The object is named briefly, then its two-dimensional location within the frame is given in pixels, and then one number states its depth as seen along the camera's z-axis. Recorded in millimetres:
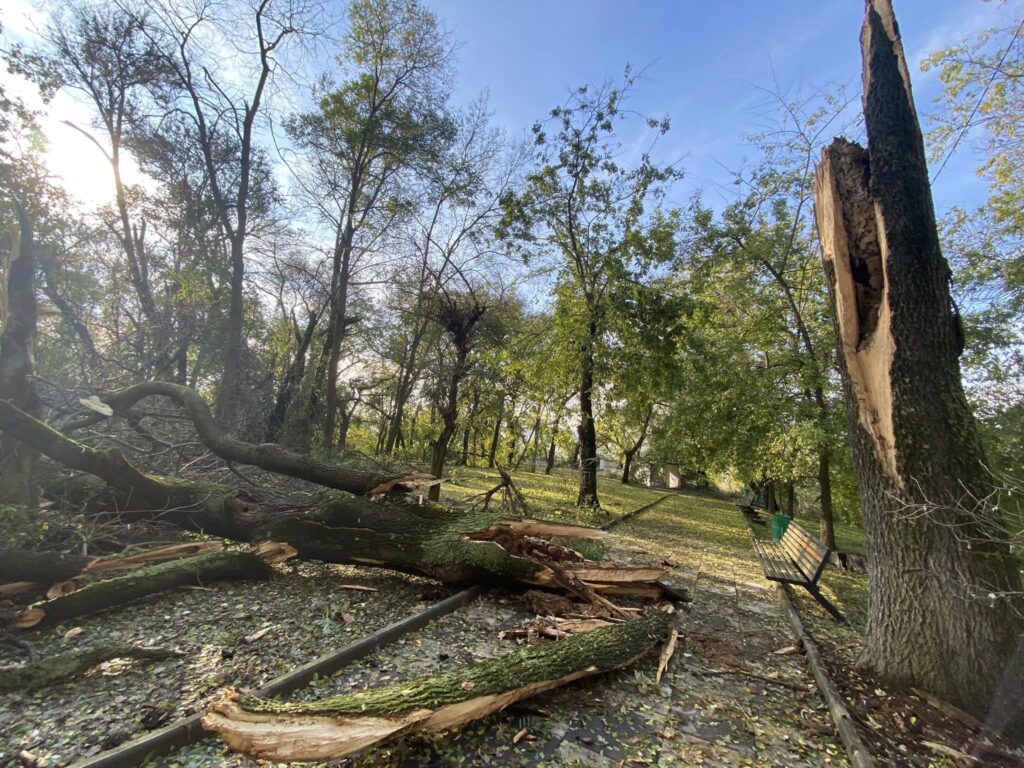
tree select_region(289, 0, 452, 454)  11508
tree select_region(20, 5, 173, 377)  10725
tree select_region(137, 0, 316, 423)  10766
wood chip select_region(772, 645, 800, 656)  3834
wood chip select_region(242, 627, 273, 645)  3266
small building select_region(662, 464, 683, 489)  35625
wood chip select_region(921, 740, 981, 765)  2352
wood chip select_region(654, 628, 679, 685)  3298
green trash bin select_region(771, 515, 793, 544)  10539
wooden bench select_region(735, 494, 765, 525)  15732
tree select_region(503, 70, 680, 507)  11445
